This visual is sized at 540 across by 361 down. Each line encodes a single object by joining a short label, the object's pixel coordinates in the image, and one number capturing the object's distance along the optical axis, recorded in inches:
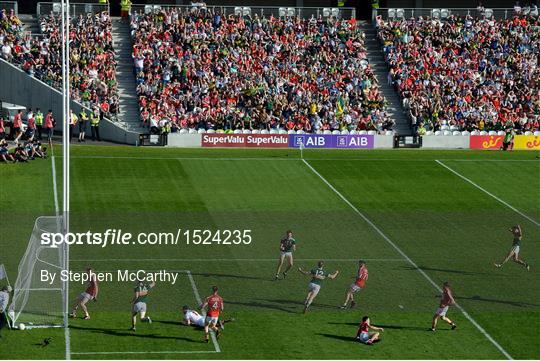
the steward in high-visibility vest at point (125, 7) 3041.3
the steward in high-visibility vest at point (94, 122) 2556.6
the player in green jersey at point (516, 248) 1667.1
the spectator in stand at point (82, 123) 2541.8
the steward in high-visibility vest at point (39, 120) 2493.8
